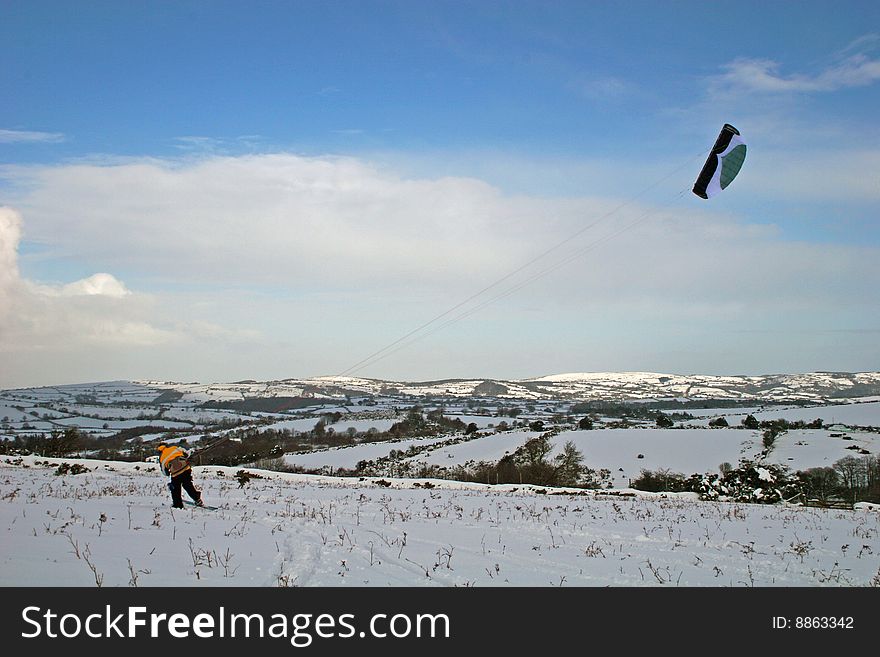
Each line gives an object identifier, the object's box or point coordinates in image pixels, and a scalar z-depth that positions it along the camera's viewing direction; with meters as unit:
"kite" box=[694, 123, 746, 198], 13.98
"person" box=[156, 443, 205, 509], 13.18
